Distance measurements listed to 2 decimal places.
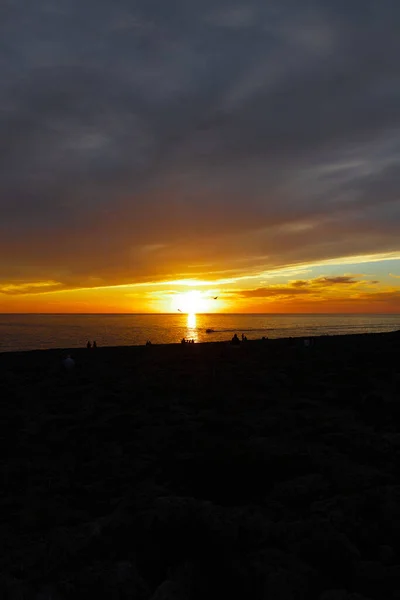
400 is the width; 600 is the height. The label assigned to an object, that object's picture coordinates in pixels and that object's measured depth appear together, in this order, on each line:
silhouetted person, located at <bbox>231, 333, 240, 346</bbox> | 30.54
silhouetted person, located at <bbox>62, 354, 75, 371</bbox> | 18.92
